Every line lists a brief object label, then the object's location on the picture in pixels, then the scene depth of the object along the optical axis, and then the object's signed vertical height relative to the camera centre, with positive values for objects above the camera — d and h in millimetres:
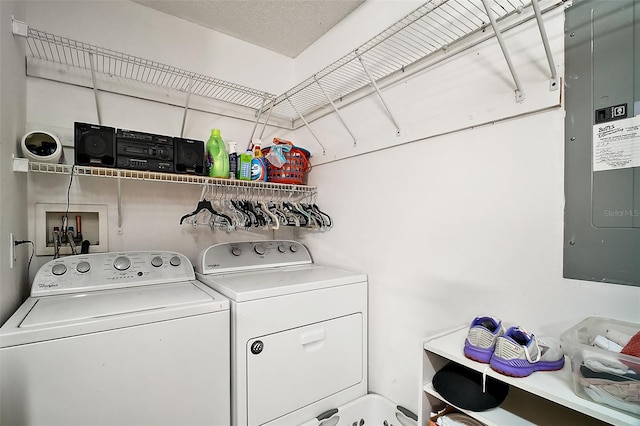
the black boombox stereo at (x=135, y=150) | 1382 +304
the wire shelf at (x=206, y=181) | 1342 +165
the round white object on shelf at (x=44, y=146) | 1317 +295
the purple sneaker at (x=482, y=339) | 889 -418
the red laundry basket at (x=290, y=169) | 2014 +282
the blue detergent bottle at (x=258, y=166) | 1916 +287
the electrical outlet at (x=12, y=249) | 1140 -170
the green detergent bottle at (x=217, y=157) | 1748 +319
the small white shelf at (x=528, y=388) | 661 -480
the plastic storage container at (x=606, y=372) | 638 -389
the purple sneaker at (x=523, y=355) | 813 -430
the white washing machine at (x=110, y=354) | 884 -506
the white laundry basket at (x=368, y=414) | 1447 -1094
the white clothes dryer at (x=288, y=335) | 1252 -622
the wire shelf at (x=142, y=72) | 1491 +830
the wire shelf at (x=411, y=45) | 1233 +845
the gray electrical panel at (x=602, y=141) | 868 +220
